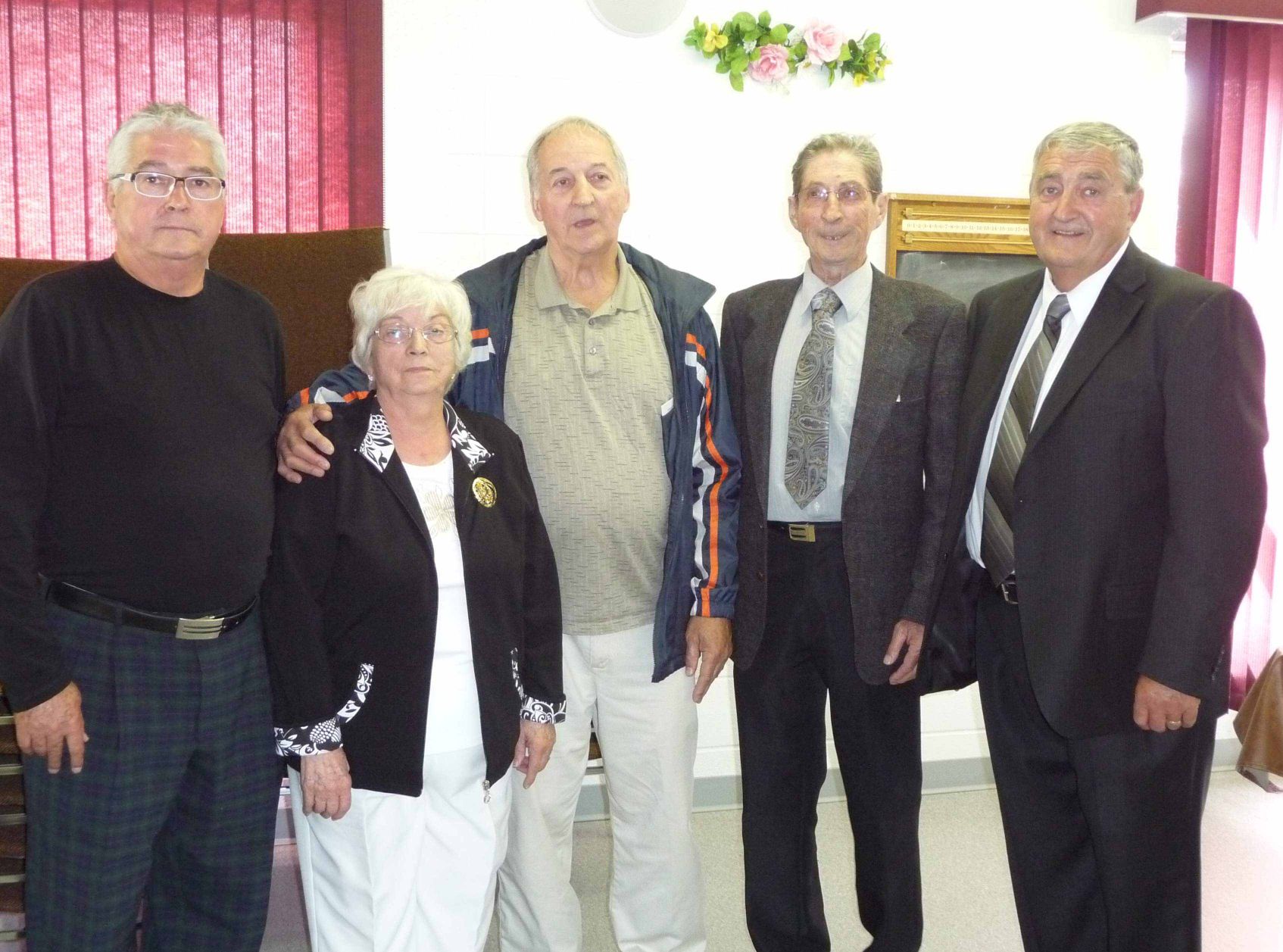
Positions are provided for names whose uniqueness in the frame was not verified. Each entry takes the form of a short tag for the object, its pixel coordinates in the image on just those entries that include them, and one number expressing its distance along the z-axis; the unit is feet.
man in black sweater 5.34
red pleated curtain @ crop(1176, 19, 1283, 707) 11.80
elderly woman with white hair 5.54
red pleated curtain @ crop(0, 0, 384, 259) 9.69
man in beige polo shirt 6.75
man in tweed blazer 6.91
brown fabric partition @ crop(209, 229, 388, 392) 9.07
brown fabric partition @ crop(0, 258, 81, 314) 8.71
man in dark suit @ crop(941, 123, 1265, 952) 5.76
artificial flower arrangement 10.99
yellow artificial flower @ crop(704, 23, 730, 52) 10.94
